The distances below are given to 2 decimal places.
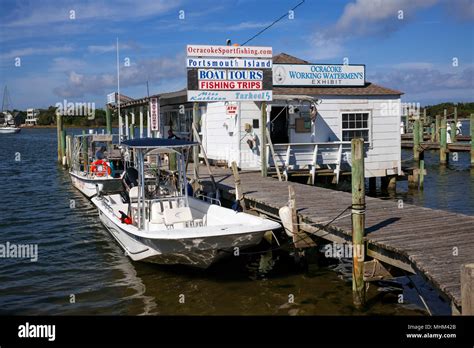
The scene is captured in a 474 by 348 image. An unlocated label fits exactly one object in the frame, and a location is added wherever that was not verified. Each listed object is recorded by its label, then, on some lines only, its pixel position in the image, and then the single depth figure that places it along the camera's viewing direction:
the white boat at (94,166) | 22.57
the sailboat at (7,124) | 119.38
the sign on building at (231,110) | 19.98
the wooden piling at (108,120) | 33.41
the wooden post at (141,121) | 27.39
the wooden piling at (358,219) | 9.38
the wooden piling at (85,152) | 25.81
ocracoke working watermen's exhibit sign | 22.10
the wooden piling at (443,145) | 34.08
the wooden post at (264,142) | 18.80
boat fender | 12.59
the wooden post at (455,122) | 39.75
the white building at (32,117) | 167.12
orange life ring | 23.41
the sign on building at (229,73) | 17.69
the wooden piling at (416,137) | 34.25
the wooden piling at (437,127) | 39.74
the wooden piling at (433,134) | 42.20
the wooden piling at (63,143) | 39.28
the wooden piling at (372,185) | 23.38
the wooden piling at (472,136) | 31.08
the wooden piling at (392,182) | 22.94
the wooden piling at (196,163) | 17.49
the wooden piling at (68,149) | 35.28
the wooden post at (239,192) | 14.29
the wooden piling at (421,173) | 23.64
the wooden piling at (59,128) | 39.11
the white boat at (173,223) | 10.84
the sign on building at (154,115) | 19.63
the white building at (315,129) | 20.66
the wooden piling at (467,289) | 5.94
